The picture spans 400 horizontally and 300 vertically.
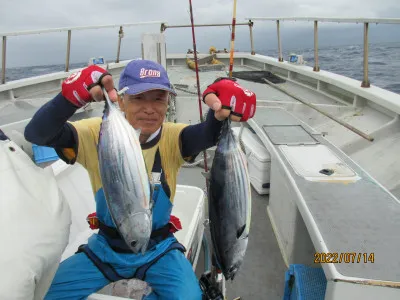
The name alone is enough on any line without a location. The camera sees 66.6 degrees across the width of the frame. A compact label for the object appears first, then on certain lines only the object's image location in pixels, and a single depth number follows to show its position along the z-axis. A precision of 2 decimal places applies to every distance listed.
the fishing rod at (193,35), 2.70
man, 1.70
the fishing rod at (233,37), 2.33
